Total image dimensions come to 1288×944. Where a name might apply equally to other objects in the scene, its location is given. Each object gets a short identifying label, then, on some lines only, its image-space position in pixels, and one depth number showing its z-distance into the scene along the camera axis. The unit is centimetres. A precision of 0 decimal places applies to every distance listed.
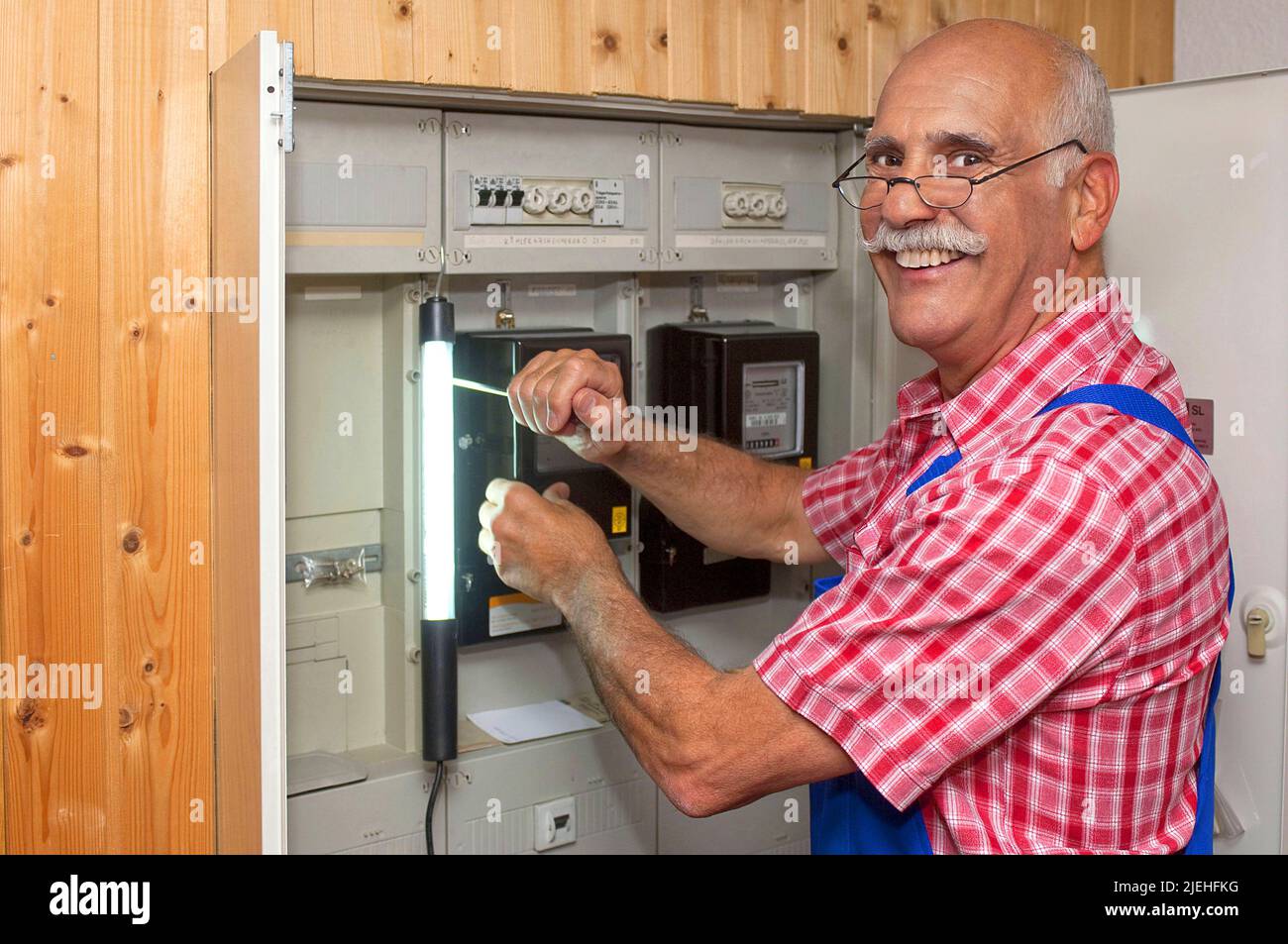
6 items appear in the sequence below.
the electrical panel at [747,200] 246
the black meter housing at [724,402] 253
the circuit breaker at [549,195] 221
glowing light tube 204
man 144
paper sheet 243
